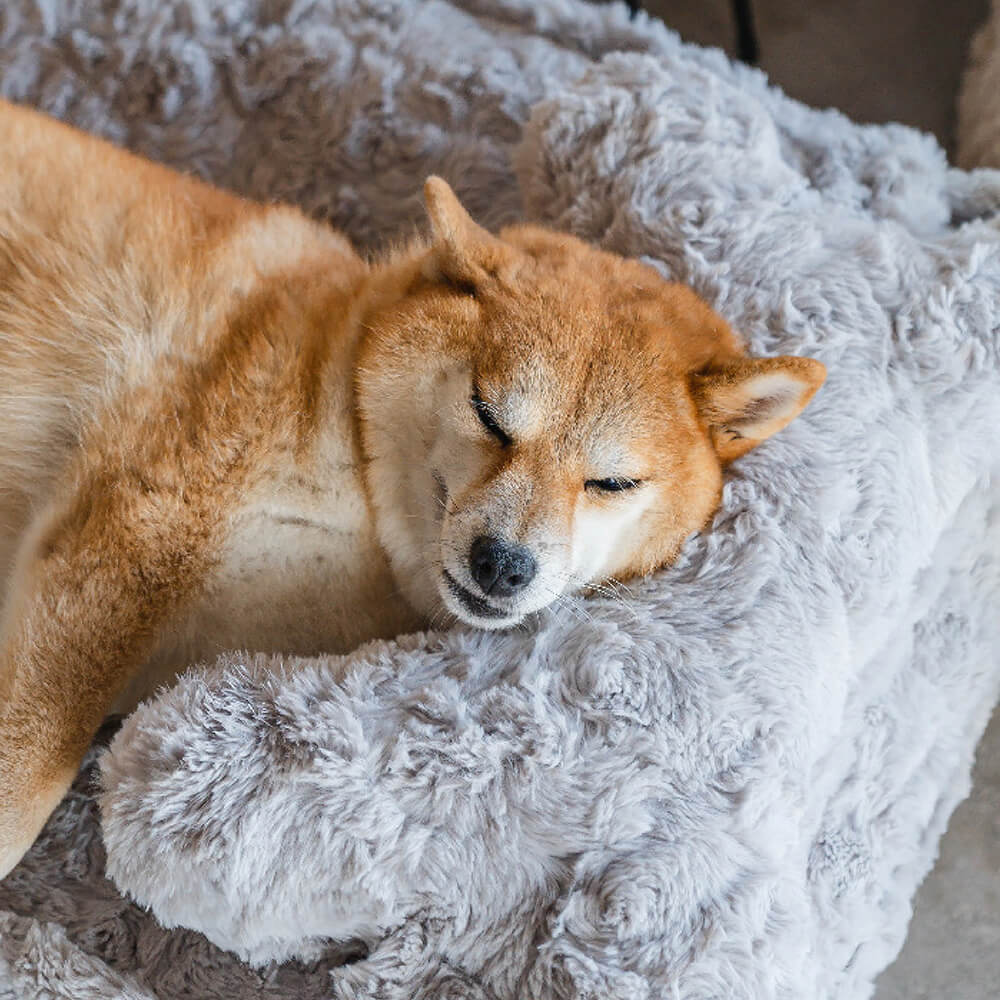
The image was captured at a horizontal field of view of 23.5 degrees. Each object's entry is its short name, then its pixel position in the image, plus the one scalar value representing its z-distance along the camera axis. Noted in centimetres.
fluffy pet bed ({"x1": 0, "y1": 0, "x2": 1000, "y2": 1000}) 97
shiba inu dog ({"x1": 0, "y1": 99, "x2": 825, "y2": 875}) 99
